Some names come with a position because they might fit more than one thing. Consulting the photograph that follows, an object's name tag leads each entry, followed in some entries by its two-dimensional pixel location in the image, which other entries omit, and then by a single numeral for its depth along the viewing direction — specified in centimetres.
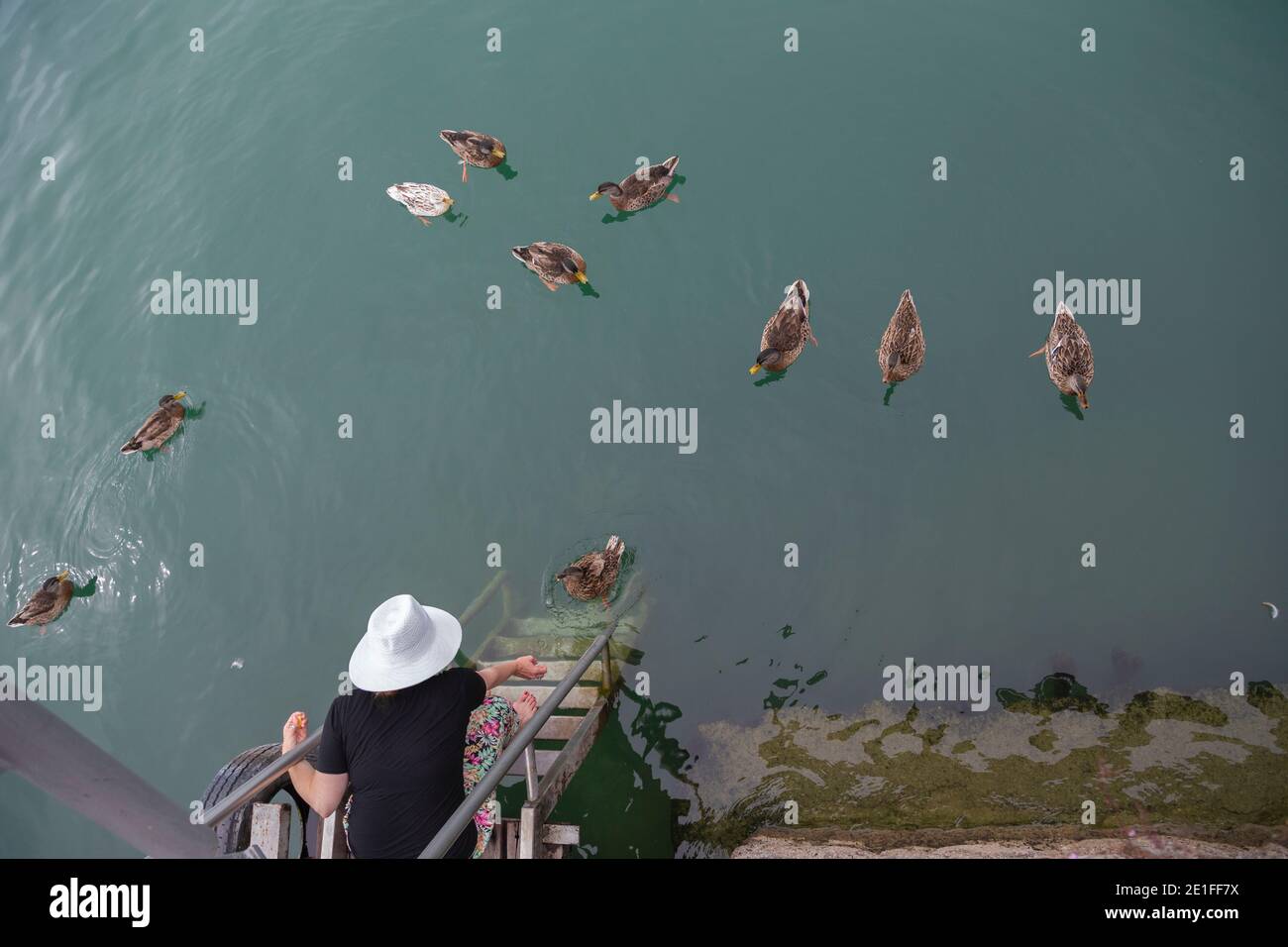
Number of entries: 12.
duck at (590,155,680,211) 795
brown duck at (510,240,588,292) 779
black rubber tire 514
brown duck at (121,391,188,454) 775
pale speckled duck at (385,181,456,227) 841
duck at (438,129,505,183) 839
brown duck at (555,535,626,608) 664
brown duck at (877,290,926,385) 695
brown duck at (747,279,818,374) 715
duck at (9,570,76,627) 744
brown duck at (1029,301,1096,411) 679
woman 405
